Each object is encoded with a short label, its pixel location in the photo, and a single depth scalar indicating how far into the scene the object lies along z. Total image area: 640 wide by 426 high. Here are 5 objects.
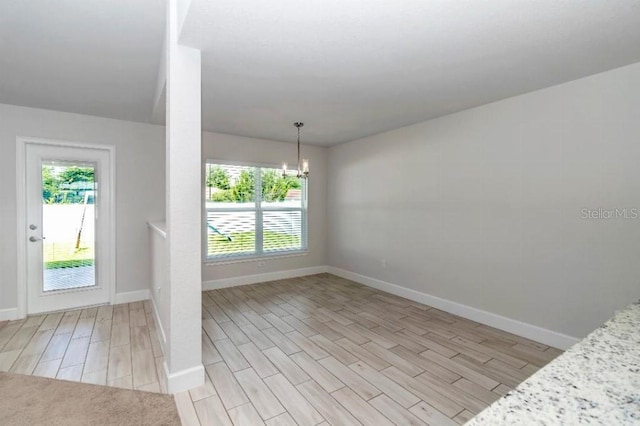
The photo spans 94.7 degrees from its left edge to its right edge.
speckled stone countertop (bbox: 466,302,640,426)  0.60
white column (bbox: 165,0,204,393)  2.09
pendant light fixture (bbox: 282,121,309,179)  3.65
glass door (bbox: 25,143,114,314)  3.68
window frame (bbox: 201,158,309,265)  4.70
